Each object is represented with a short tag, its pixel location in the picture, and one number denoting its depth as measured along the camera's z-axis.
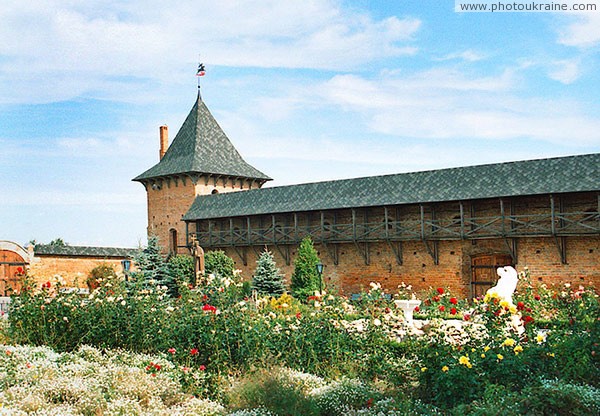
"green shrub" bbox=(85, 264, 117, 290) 24.65
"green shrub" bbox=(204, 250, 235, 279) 21.40
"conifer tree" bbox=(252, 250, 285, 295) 20.20
